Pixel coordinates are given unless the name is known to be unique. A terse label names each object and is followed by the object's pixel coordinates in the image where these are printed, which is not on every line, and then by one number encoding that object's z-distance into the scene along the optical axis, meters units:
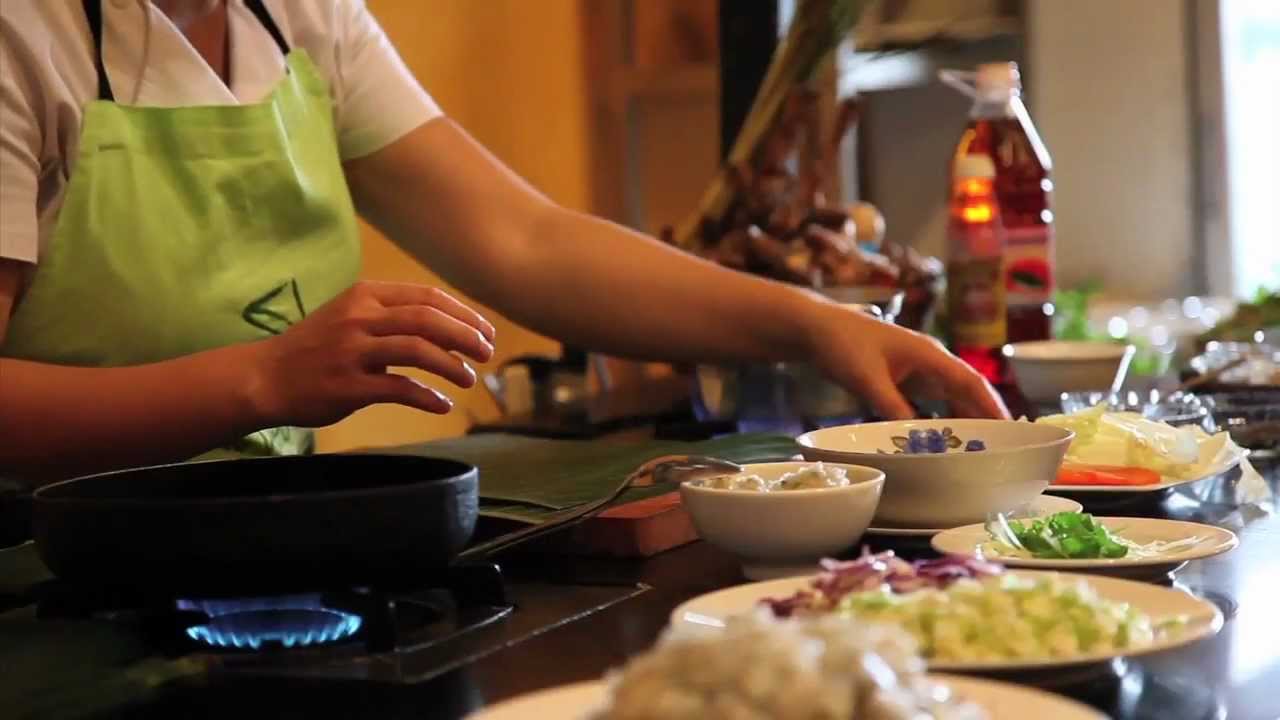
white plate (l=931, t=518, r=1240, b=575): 1.74
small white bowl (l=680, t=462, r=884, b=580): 1.77
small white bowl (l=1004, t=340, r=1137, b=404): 2.58
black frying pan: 1.64
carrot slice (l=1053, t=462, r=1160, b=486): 2.05
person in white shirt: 2.00
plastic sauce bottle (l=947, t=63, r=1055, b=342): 2.75
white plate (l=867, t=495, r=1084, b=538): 1.88
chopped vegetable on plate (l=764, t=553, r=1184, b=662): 1.54
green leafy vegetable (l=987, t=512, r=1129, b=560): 1.78
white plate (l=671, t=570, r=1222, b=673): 1.54
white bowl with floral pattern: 1.87
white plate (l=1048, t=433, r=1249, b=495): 2.02
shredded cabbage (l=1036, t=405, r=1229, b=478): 2.08
